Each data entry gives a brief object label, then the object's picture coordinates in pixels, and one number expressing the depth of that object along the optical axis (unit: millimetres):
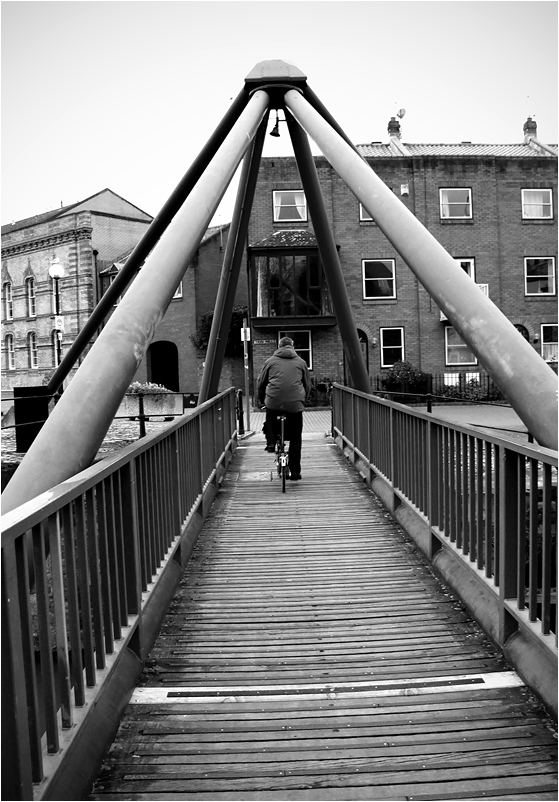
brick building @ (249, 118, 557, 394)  30844
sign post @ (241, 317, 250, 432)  17244
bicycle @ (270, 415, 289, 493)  8914
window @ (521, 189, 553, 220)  32812
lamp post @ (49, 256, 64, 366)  19084
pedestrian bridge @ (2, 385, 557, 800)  2697
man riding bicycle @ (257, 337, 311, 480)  9406
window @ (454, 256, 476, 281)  32250
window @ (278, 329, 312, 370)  31188
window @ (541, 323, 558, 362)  32312
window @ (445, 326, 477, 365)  32031
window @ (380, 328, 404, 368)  31750
